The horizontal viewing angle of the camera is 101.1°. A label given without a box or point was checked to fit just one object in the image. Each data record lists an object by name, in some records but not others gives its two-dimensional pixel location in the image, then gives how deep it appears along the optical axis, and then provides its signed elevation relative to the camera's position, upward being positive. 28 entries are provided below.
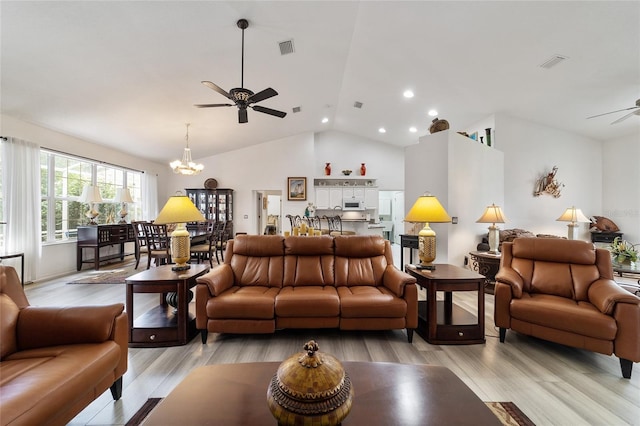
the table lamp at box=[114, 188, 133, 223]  6.34 +0.39
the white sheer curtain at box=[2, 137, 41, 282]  4.17 +0.23
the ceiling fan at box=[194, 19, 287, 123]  3.23 +1.46
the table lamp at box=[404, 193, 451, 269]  2.74 -0.08
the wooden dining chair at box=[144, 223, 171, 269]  5.09 -0.54
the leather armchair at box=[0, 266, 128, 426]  1.13 -0.76
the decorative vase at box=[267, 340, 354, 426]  0.87 -0.62
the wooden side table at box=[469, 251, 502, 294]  4.01 -0.86
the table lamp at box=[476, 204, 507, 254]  3.88 -0.13
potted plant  3.14 -0.52
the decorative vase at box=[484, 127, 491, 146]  5.21 +1.52
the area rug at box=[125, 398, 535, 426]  1.54 -1.24
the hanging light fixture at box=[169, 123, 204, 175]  6.22 +1.12
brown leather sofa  2.47 -0.81
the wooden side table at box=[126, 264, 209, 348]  2.43 -1.01
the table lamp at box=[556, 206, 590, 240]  4.41 -0.14
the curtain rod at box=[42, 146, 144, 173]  4.93 +1.18
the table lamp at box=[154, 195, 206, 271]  2.69 -0.07
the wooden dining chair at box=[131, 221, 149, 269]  5.32 -0.52
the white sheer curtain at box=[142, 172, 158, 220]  7.57 +0.50
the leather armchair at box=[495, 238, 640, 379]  2.00 -0.78
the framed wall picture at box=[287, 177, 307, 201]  8.44 +0.75
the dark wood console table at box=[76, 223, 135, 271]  5.41 -0.55
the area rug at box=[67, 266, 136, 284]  4.61 -1.19
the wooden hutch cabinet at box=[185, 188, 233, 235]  8.25 +0.37
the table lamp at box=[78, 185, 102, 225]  5.46 +0.32
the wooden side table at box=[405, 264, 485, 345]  2.51 -1.04
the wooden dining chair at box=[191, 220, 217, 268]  5.22 -0.71
